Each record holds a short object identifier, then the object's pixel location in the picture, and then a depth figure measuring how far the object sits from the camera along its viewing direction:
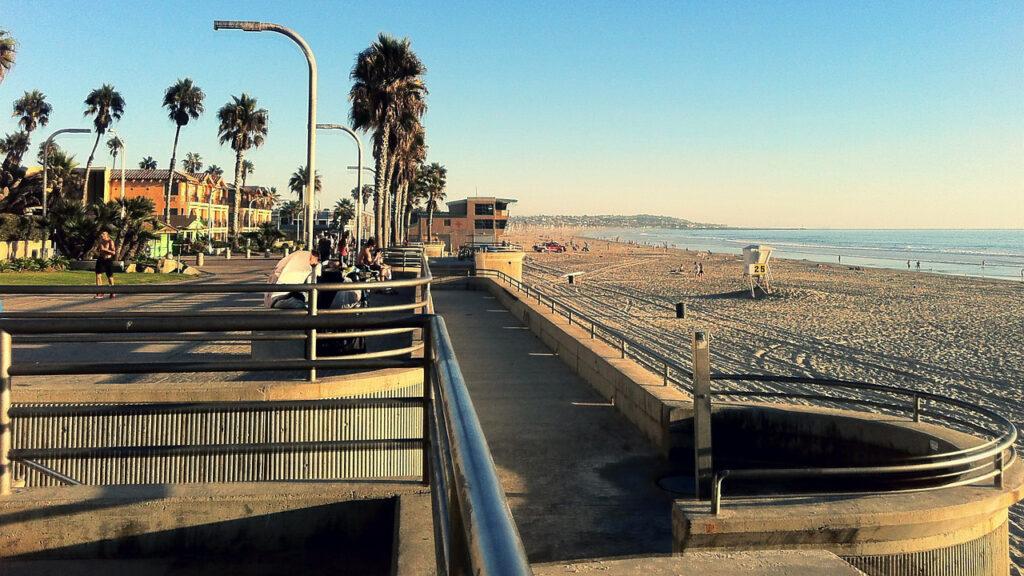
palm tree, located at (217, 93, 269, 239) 63.75
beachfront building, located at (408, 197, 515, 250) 102.88
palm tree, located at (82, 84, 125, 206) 71.56
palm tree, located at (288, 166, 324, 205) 134.10
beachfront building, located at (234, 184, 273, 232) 115.50
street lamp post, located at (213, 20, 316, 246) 12.79
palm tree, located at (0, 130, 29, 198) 52.19
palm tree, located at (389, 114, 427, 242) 41.25
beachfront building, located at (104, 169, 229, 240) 83.06
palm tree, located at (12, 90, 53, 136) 81.00
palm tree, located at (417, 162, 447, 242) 92.69
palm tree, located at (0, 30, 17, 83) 39.46
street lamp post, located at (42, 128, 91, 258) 31.00
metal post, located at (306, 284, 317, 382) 6.57
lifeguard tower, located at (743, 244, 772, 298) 43.59
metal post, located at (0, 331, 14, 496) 3.03
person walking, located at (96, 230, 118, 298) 17.06
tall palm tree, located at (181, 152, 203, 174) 146.88
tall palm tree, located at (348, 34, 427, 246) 37.31
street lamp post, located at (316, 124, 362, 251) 22.90
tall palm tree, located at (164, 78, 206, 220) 66.31
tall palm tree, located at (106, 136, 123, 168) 104.65
